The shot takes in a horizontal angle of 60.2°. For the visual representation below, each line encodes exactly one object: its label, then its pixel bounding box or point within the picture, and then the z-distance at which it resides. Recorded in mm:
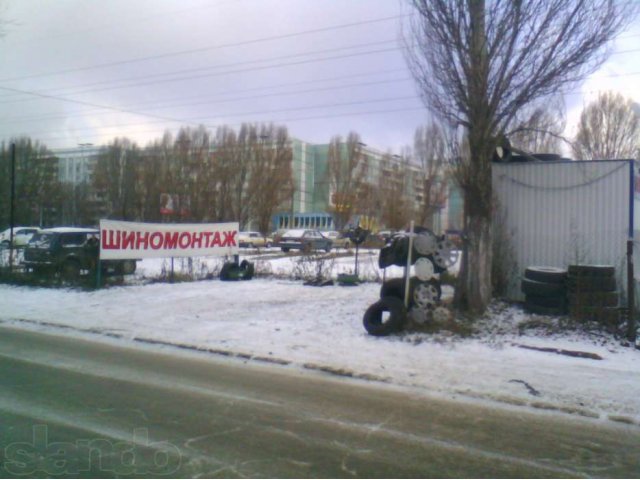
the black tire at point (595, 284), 10836
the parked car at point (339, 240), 41781
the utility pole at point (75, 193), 59219
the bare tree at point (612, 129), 33438
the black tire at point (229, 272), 18250
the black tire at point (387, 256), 11591
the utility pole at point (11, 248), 18727
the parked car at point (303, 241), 35531
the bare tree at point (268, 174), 49469
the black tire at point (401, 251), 11406
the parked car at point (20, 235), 36856
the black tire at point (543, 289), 11305
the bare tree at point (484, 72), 11391
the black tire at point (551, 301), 11328
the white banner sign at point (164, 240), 17109
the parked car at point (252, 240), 44531
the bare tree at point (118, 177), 53344
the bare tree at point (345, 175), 63062
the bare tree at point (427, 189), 39438
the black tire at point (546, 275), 11305
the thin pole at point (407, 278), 10844
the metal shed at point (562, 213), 12297
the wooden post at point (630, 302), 9480
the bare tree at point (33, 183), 49656
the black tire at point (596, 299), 10664
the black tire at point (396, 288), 10977
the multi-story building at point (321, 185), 57562
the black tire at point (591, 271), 10836
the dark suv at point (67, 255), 17938
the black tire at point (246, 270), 18562
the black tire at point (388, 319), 10406
